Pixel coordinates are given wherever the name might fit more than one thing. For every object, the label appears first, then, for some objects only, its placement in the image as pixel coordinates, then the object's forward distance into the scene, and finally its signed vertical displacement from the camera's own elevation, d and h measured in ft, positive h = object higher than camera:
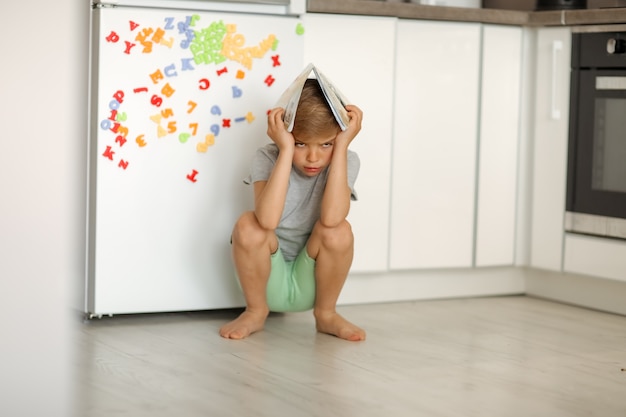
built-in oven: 10.05 +0.17
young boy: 8.65 -0.62
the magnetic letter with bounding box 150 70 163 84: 9.16 +0.57
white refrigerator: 9.07 +0.02
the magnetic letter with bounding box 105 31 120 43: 8.96 +0.87
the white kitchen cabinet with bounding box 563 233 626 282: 10.03 -0.96
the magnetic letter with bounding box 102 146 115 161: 9.06 -0.09
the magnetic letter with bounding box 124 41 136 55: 9.03 +0.80
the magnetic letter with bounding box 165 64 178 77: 9.21 +0.62
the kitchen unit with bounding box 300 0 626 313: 10.43 -0.38
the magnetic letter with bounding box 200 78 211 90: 9.33 +0.53
